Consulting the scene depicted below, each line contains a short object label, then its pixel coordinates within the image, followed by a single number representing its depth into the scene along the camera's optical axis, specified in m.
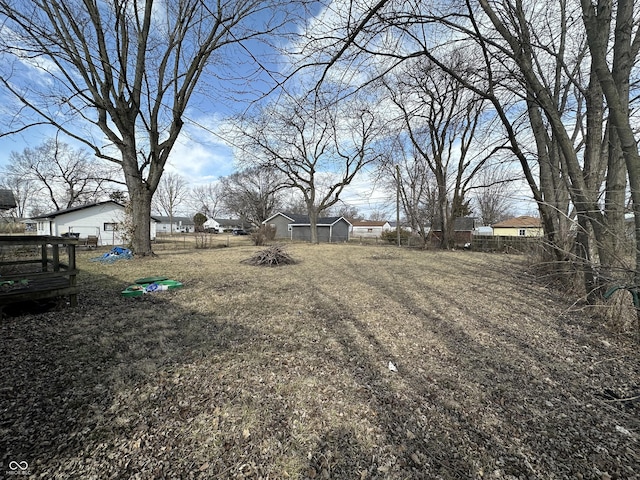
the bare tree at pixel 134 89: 8.24
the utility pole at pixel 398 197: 20.80
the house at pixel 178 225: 60.16
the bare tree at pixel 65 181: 27.99
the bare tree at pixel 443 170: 15.57
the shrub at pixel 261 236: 19.73
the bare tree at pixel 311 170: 20.95
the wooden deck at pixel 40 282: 3.43
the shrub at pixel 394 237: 25.71
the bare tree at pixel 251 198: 36.59
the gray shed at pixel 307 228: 34.06
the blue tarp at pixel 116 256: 9.82
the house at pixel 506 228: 31.08
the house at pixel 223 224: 65.26
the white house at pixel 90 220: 19.92
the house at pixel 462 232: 19.91
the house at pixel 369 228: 61.09
